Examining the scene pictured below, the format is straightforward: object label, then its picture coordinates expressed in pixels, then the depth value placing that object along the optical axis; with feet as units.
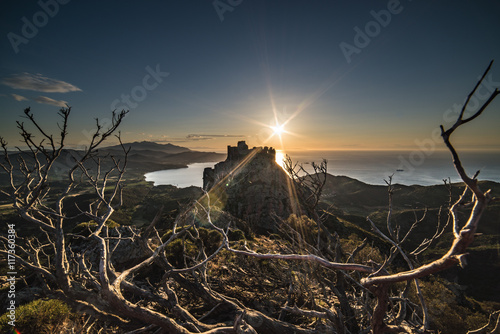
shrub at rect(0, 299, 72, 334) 17.23
